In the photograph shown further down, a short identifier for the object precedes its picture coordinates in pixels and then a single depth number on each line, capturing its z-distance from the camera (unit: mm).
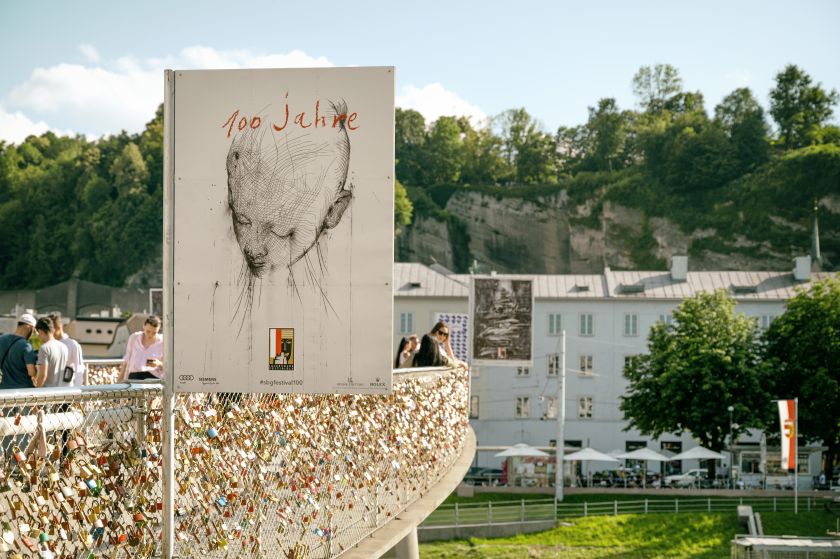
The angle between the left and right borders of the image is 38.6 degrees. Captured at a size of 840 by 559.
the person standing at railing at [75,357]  10602
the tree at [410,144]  144875
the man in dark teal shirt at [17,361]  9703
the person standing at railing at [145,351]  11086
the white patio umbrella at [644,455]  55438
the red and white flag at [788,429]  44969
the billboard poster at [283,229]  6340
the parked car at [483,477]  55509
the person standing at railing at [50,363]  9641
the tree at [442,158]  144500
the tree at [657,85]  143250
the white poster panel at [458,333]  40156
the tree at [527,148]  142375
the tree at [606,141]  137000
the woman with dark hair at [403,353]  14211
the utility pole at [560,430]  51344
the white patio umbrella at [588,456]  54019
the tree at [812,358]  53438
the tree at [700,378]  53344
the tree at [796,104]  122875
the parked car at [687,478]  52438
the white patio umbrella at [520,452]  55062
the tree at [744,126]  119812
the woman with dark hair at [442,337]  13711
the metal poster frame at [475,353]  31516
